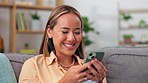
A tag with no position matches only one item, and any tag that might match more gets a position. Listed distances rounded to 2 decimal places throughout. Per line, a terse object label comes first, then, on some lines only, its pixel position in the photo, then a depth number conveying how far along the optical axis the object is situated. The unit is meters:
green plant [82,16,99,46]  3.70
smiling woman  1.20
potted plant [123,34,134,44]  3.94
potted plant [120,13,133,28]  3.97
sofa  1.34
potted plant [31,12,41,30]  3.39
